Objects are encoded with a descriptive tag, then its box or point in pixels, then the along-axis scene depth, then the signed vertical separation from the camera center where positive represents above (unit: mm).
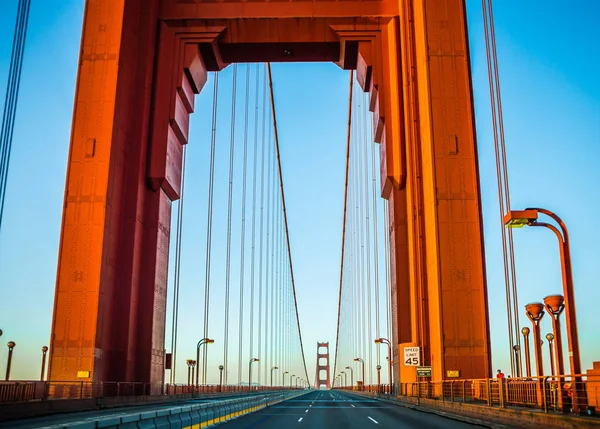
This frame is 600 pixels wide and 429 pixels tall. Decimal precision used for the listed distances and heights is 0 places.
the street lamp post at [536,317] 16719 +1329
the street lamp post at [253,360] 69394 +651
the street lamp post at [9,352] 31003 +631
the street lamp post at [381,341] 48094 +1959
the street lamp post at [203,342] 44438 +1399
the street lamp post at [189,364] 50994 +125
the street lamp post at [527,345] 25416 +994
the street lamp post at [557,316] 13383 +1118
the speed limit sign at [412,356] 27000 +446
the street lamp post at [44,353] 37094 +717
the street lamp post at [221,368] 56431 -213
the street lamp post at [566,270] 12047 +1953
